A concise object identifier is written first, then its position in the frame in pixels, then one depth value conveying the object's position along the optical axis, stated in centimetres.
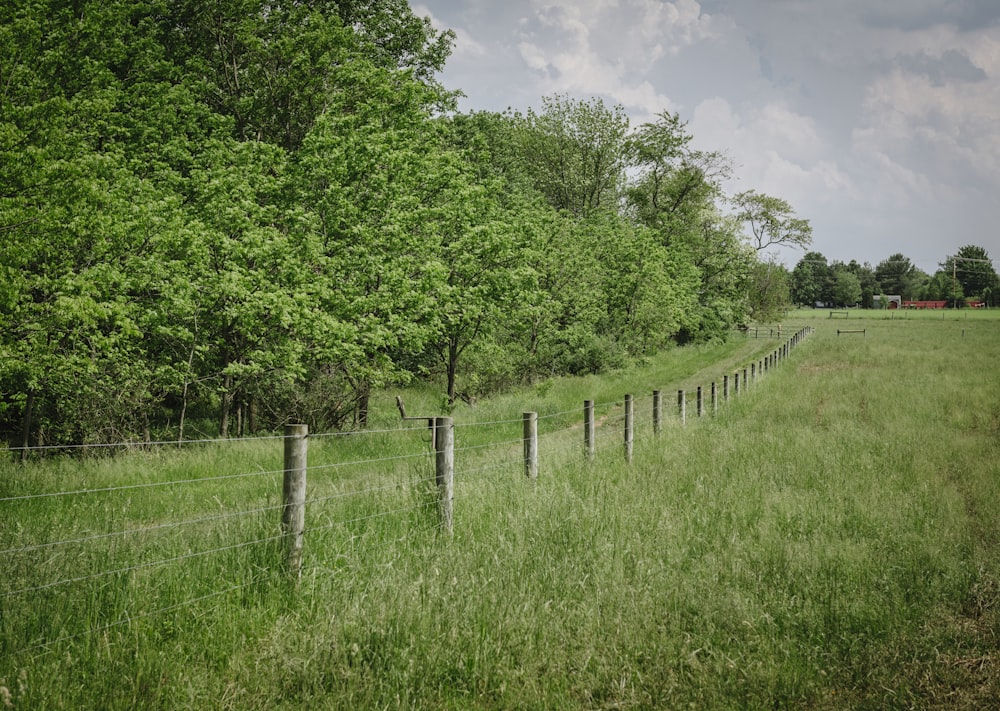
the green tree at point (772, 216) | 5894
